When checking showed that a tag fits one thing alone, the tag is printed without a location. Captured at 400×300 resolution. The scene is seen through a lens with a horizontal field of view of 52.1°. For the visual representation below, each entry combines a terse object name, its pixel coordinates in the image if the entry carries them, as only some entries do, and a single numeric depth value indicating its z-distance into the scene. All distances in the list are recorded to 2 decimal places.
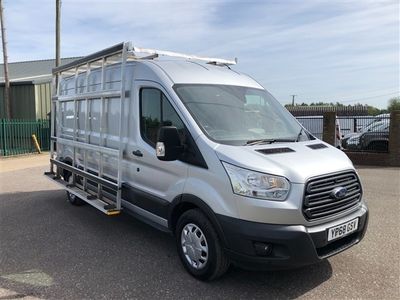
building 21.55
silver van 3.78
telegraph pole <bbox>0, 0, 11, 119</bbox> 20.96
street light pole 20.75
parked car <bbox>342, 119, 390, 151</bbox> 13.96
